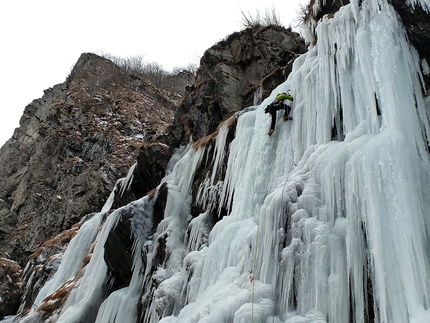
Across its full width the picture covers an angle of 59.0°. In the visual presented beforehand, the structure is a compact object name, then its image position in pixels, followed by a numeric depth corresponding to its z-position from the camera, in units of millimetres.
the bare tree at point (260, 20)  14584
